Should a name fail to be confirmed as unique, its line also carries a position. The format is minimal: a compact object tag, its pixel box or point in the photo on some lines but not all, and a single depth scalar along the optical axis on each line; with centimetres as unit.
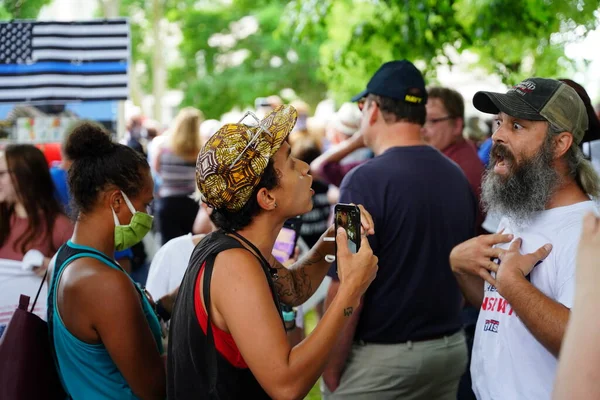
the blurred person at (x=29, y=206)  463
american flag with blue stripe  678
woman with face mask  298
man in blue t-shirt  386
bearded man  260
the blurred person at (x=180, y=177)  848
